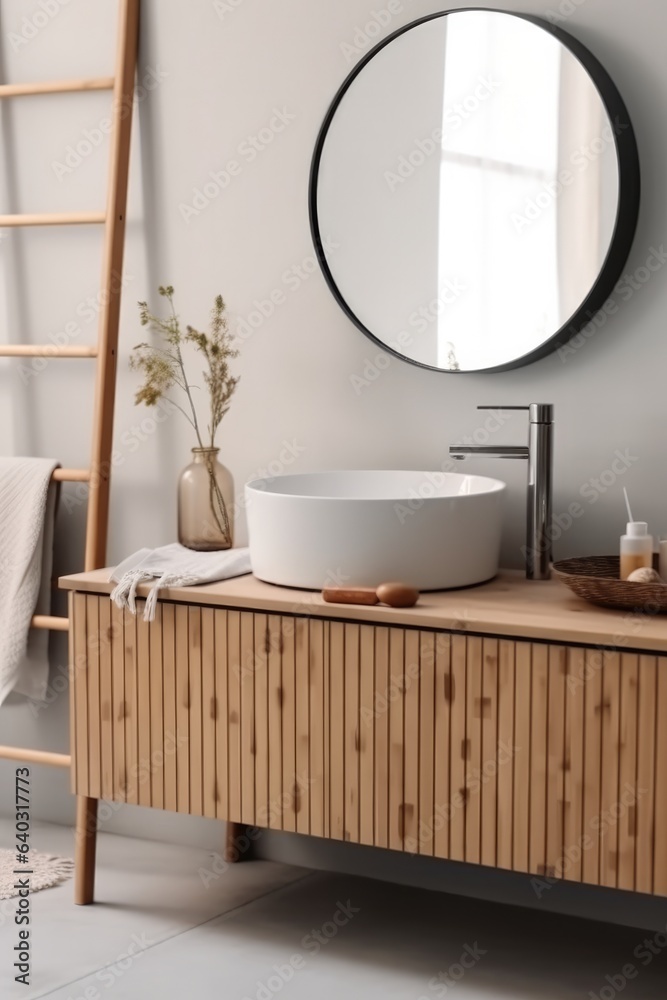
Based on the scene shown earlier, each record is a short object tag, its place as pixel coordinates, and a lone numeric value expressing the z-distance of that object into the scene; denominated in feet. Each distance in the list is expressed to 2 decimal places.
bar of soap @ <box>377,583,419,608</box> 6.28
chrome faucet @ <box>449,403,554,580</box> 6.98
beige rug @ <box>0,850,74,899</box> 8.00
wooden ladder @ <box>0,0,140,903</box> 8.30
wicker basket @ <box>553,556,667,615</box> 5.95
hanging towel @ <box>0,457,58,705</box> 8.50
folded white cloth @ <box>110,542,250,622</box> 6.89
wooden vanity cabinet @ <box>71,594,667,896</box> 5.84
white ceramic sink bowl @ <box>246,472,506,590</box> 6.47
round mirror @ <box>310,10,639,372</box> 6.98
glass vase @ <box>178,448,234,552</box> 7.83
